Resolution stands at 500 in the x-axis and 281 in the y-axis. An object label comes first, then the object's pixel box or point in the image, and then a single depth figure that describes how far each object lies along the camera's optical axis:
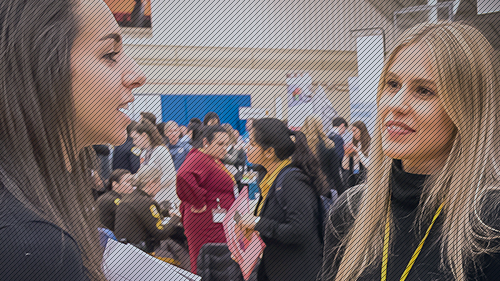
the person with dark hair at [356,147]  2.80
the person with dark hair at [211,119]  3.61
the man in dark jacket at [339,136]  2.70
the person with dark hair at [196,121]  3.42
